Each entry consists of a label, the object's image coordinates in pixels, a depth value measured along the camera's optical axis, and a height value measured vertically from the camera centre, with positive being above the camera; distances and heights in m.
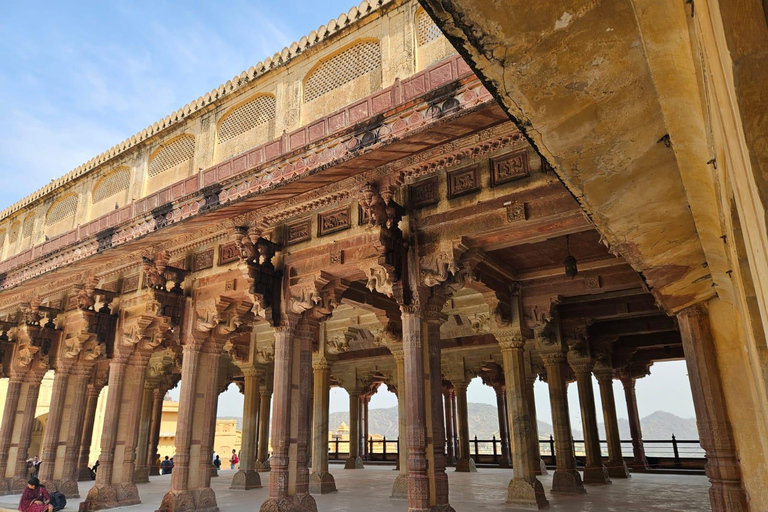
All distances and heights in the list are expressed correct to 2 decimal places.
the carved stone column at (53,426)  12.46 -0.06
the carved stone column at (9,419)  13.84 +0.13
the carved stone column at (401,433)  10.01 -0.32
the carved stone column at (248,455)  13.23 -0.84
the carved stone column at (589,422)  12.54 -0.25
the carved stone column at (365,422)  23.78 -0.25
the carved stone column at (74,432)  12.55 -0.21
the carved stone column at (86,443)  16.80 -0.61
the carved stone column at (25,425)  13.74 -0.03
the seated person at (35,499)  9.55 -1.29
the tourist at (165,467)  21.89 -1.80
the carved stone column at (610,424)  14.16 -0.34
